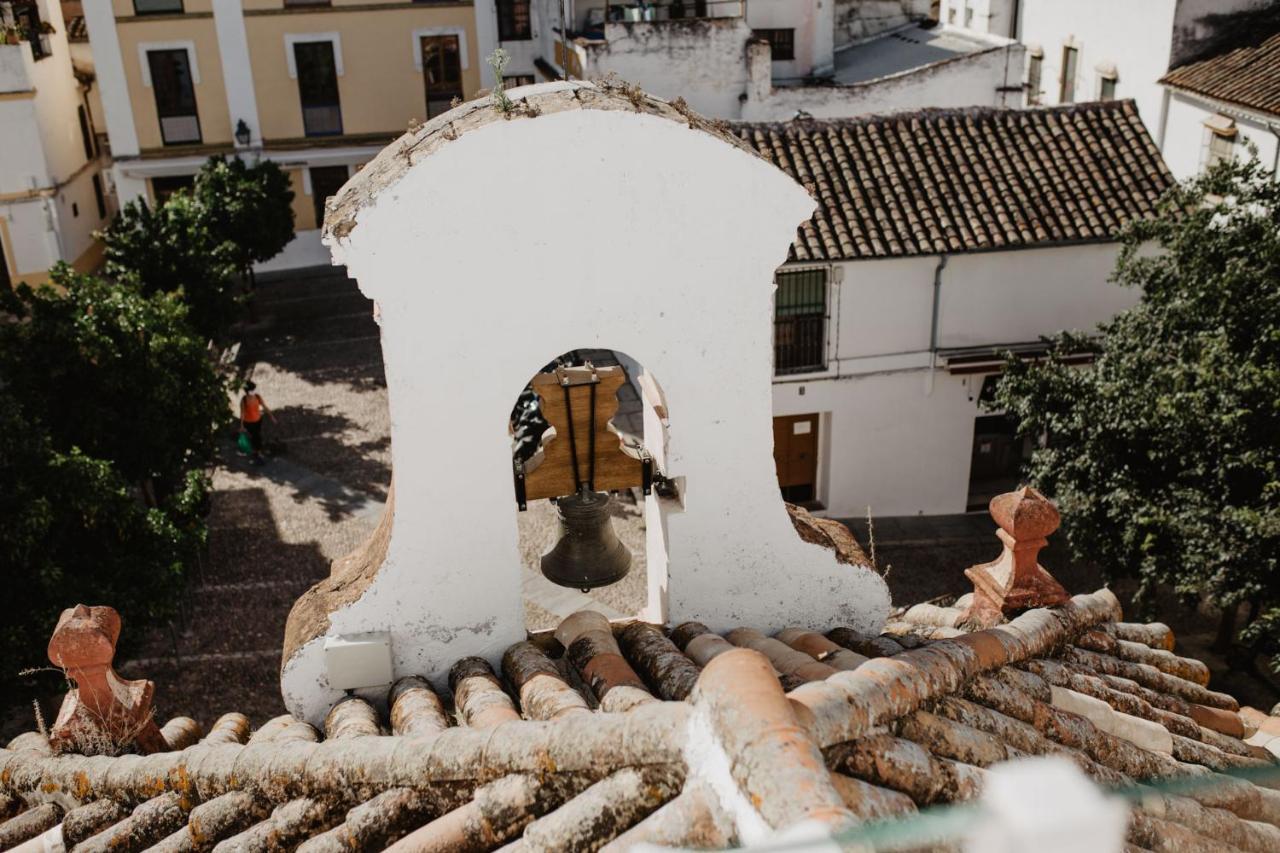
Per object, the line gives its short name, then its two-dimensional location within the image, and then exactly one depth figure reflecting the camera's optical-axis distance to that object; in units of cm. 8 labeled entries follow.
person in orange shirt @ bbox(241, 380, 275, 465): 2023
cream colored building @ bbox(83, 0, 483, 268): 3036
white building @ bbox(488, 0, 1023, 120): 2284
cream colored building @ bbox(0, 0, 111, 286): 2623
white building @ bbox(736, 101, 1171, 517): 1709
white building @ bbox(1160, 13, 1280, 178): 1767
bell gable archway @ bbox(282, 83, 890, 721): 488
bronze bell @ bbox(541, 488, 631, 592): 634
